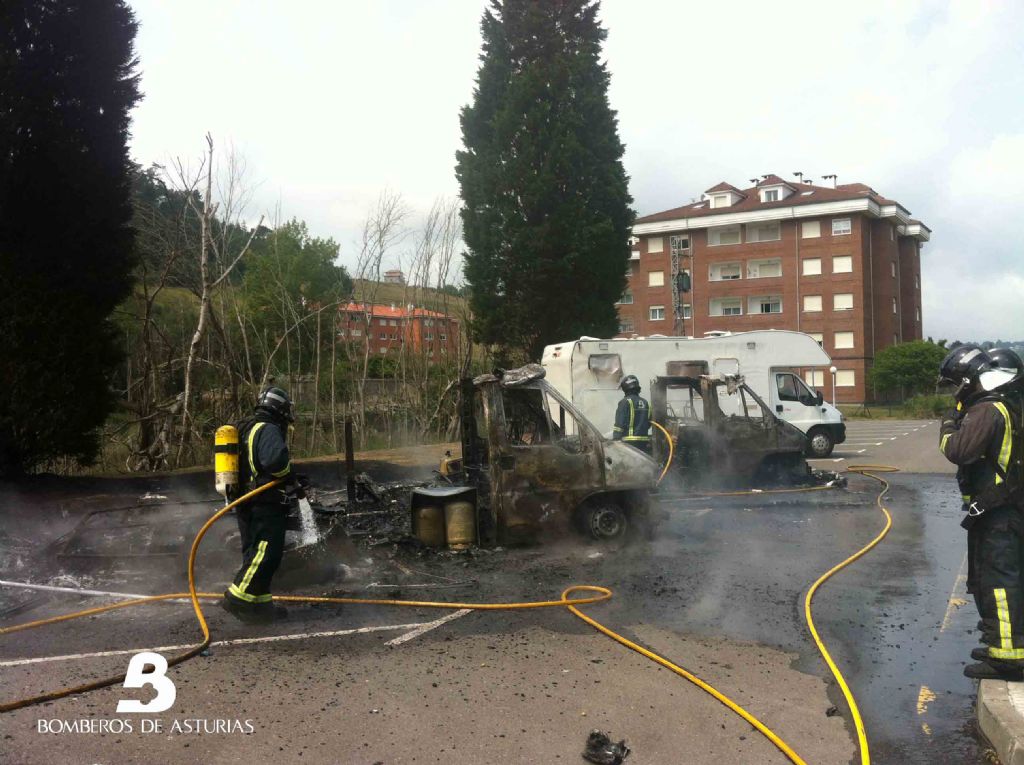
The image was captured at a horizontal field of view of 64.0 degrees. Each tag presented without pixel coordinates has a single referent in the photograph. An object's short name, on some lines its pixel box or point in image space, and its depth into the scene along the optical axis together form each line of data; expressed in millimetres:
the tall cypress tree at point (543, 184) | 23547
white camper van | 15633
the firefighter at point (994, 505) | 4453
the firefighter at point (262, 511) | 5980
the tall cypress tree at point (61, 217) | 12156
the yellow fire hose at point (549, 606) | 4113
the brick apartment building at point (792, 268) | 51250
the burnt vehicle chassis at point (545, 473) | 8164
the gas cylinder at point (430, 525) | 8141
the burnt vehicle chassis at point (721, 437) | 12391
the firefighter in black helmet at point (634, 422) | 10867
